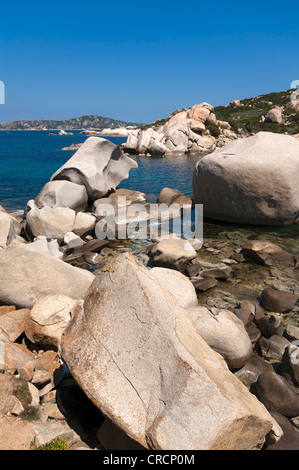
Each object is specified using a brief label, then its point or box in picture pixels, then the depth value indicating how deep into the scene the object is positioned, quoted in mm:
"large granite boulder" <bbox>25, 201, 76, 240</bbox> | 13078
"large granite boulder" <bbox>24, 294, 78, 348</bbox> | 6188
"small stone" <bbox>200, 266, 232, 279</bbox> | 10000
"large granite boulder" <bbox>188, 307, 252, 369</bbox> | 6277
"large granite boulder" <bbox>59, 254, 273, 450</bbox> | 3678
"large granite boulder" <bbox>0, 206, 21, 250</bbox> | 10766
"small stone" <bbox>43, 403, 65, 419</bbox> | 4789
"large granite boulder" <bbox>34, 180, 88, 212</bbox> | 15891
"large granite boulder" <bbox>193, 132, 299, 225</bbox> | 12906
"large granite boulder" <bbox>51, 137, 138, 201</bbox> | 17250
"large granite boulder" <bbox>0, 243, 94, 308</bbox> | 7414
